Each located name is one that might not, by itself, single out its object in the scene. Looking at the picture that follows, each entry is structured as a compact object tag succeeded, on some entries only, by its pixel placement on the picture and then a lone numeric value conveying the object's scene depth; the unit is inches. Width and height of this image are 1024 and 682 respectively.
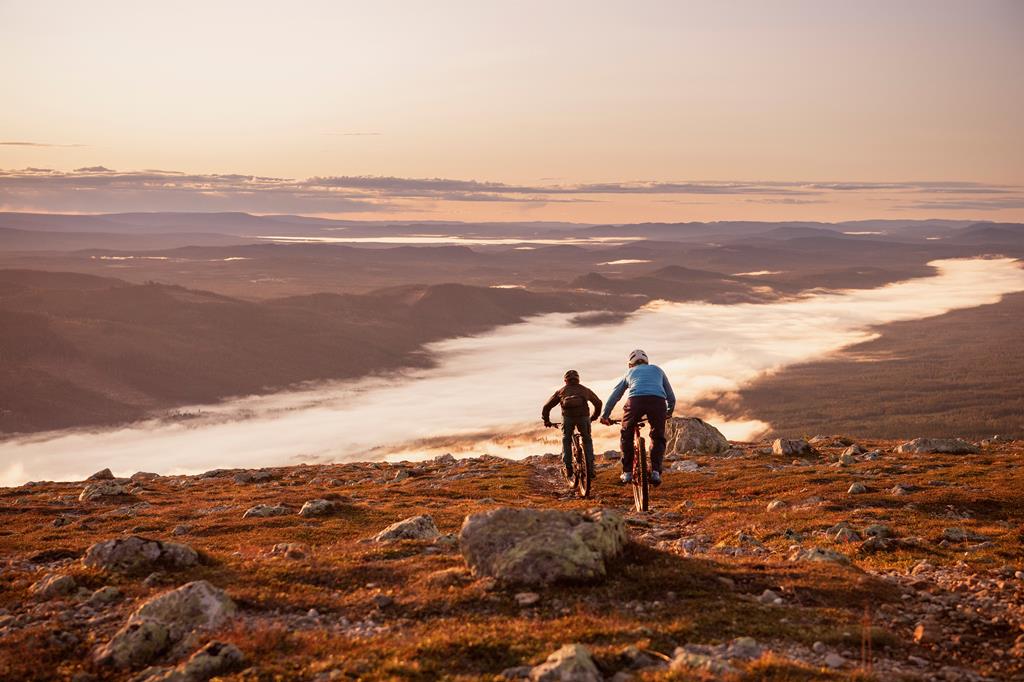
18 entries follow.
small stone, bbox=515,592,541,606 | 525.7
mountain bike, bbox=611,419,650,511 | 832.9
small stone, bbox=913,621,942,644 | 461.7
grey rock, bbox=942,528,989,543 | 755.4
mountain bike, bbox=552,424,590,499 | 1039.6
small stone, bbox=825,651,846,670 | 416.8
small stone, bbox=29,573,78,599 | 588.7
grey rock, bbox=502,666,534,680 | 411.7
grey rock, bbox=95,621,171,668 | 460.8
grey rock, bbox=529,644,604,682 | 395.9
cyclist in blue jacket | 788.0
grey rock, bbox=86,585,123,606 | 565.8
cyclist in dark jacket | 932.6
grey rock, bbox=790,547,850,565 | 638.5
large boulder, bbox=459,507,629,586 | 558.9
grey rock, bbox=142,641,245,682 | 427.8
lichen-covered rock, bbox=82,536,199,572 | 649.0
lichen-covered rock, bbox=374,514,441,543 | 798.5
